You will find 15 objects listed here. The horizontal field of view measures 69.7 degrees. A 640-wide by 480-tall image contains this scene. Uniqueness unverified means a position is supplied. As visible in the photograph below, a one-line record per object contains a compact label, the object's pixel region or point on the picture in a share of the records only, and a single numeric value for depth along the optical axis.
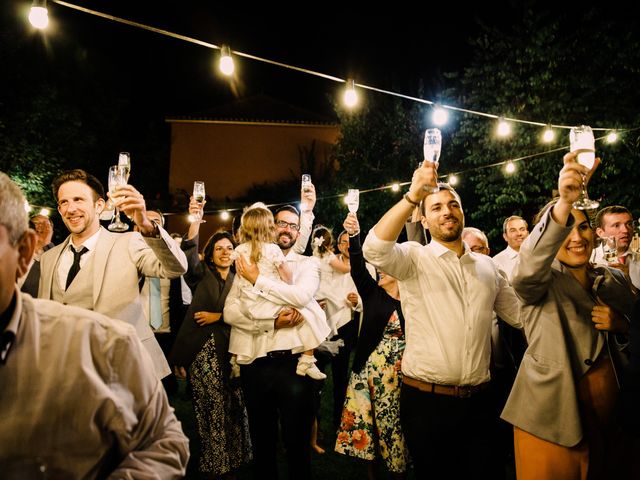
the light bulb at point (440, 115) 5.30
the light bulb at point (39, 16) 3.50
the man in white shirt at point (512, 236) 5.48
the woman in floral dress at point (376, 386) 3.80
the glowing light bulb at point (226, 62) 4.01
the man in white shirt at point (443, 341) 2.72
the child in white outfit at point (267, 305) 3.51
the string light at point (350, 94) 4.56
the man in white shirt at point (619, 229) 3.97
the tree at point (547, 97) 9.75
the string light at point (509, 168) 9.84
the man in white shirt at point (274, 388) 3.37
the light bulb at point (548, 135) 6.54
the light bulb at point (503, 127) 6.45
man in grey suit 2.89
